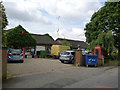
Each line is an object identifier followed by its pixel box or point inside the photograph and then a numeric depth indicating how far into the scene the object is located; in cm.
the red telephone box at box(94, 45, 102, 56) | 1716
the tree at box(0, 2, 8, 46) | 927
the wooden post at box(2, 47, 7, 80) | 636
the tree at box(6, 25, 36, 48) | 2234
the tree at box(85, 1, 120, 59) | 1766
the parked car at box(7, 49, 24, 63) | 1377
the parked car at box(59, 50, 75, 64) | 1486
